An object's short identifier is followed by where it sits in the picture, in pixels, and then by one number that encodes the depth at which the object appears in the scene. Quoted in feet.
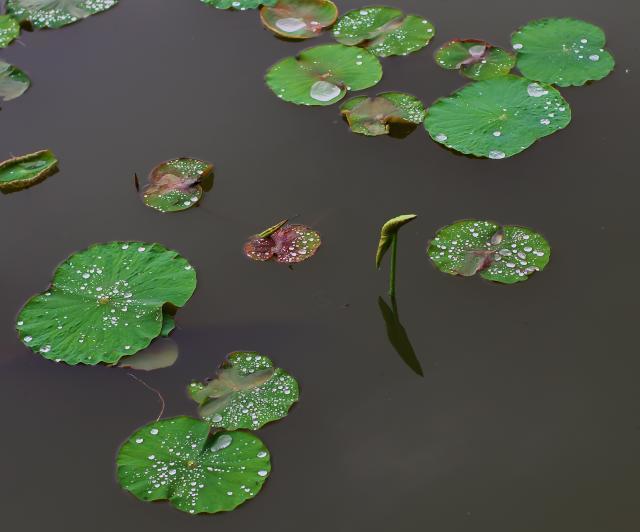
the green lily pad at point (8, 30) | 26.25
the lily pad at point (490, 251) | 19.02
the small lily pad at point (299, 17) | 25.85
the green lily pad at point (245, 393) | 16.93
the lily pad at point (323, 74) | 23.71
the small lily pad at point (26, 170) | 22.30
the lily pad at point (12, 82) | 24.65
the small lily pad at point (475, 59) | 23.70
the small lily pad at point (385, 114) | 22.70
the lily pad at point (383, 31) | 24.86
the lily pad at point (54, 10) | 26.81
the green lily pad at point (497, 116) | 21.68
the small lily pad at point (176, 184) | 21.39
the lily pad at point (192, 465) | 15.83
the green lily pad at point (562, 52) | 23.49
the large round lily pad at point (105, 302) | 18.25
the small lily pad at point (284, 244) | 19.99
